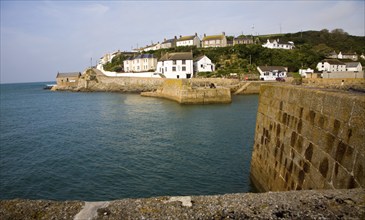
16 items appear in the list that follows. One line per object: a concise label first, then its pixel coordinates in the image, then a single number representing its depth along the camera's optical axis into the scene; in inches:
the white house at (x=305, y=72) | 2726.6
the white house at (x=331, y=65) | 2957.7
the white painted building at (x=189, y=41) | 3945.9
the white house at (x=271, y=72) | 2657.5
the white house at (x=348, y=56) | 3917.3
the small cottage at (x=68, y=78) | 3755.2
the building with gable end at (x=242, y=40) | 4072.3
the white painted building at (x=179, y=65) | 2649.6
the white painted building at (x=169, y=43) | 4301.2
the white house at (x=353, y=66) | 2913.4
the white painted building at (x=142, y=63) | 3339.1
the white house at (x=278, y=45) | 3892.7
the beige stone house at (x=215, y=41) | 3932.1
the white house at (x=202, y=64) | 2800.2
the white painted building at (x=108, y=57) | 4930.9
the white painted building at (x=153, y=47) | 4569.9
